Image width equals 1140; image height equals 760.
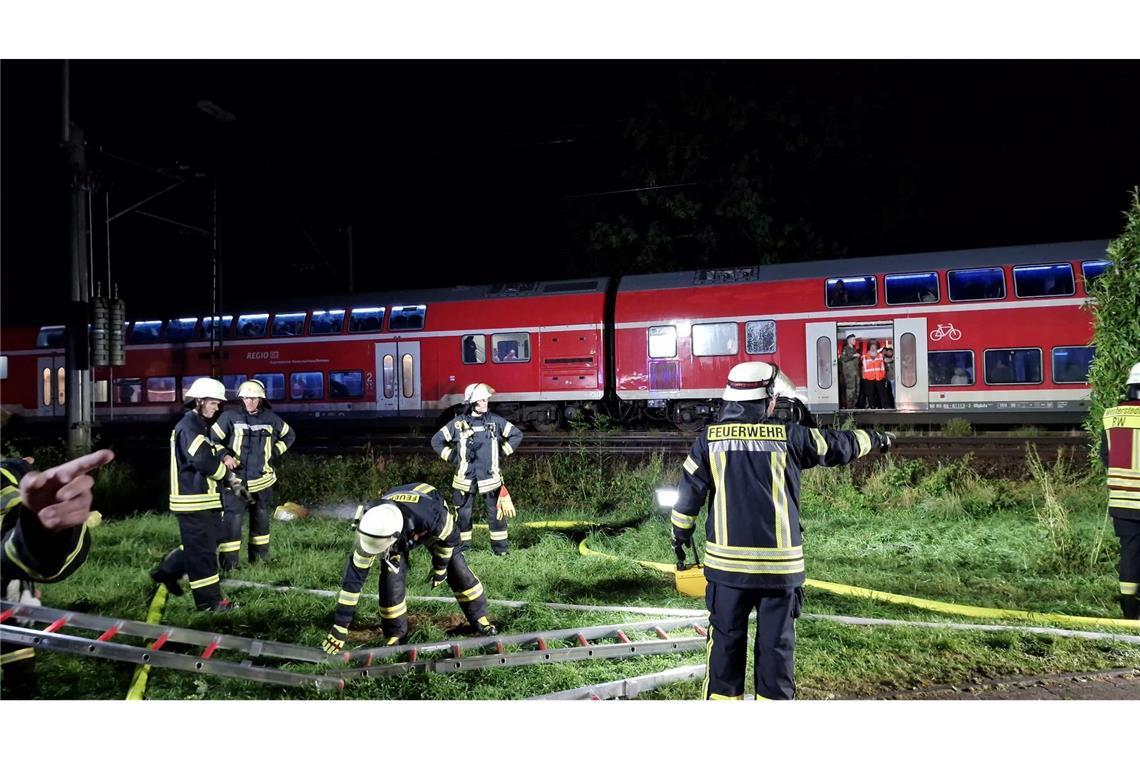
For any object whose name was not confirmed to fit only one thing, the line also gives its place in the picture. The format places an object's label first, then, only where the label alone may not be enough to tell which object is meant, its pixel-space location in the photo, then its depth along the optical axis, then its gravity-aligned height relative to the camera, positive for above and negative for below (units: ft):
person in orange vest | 42.88 +0.51
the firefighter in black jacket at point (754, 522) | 12.04 -2.24
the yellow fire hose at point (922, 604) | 16.70 -5.54
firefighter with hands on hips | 24.30 -1.90
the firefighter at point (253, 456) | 22.82 -1.86
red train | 39.81 +3.40
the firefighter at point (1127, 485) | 16.66 -2.38
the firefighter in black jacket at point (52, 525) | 8.31 -1.45
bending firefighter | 14.71 -3.44
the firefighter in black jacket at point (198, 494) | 18.78 -2.47
